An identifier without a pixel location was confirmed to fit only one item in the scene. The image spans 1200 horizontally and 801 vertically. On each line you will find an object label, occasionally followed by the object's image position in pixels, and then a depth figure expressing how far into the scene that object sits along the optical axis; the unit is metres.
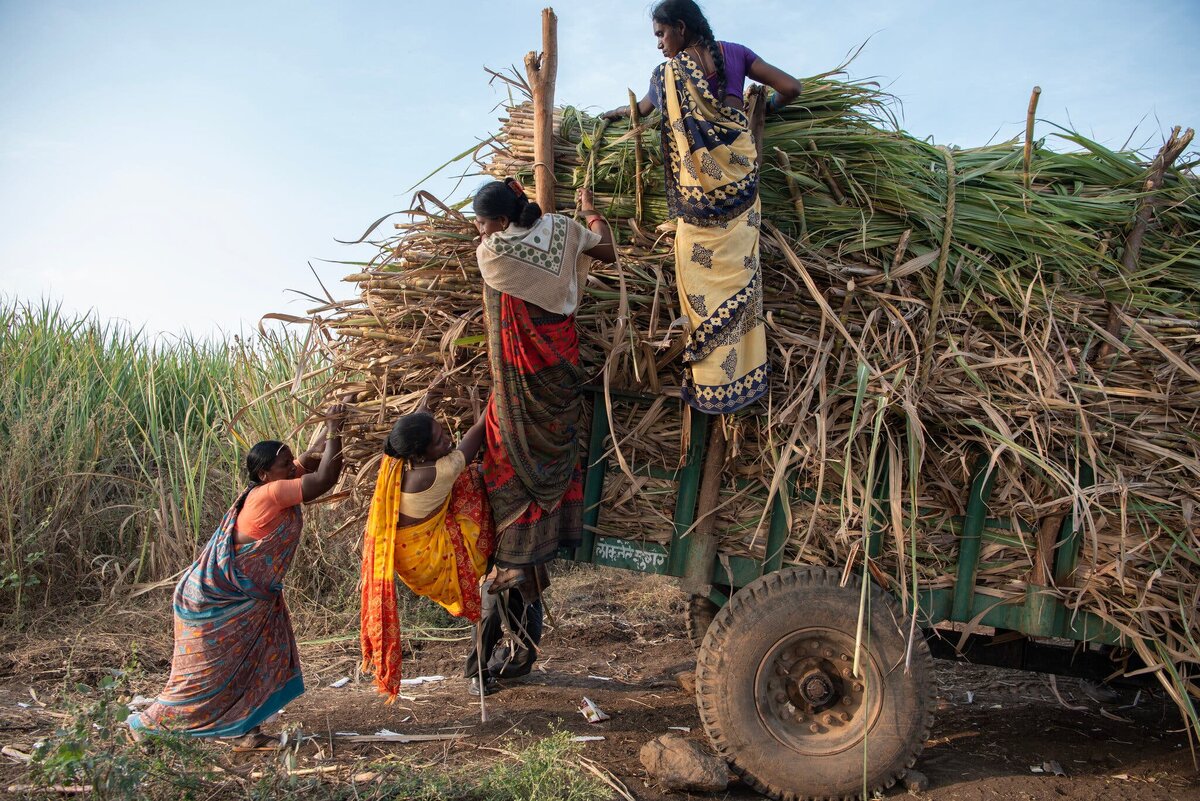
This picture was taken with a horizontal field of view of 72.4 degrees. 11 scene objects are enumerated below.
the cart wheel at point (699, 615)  4.50
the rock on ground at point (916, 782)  3.20
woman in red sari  3.10
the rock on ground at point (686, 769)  3.06
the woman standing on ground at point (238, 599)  3.38
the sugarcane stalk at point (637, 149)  3.36
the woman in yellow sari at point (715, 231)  3.10
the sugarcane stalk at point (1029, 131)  3.38
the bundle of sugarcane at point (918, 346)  3.09
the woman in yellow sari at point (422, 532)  3.13
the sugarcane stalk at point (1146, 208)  3.27
